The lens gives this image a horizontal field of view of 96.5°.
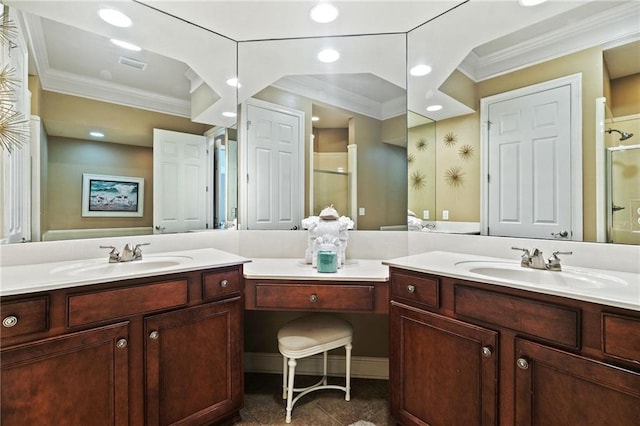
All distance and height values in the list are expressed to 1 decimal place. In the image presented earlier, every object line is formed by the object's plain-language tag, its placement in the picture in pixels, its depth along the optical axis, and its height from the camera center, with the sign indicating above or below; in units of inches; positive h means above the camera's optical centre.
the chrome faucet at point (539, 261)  51.1 -8.7
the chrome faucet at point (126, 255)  59.5 -8.8
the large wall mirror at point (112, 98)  60.1 +28.1
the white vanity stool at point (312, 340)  63.3 -28.9
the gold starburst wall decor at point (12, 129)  54.3 +16.4
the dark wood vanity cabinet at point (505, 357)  35.2 -21.4
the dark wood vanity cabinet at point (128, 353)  41.0 -23.6
